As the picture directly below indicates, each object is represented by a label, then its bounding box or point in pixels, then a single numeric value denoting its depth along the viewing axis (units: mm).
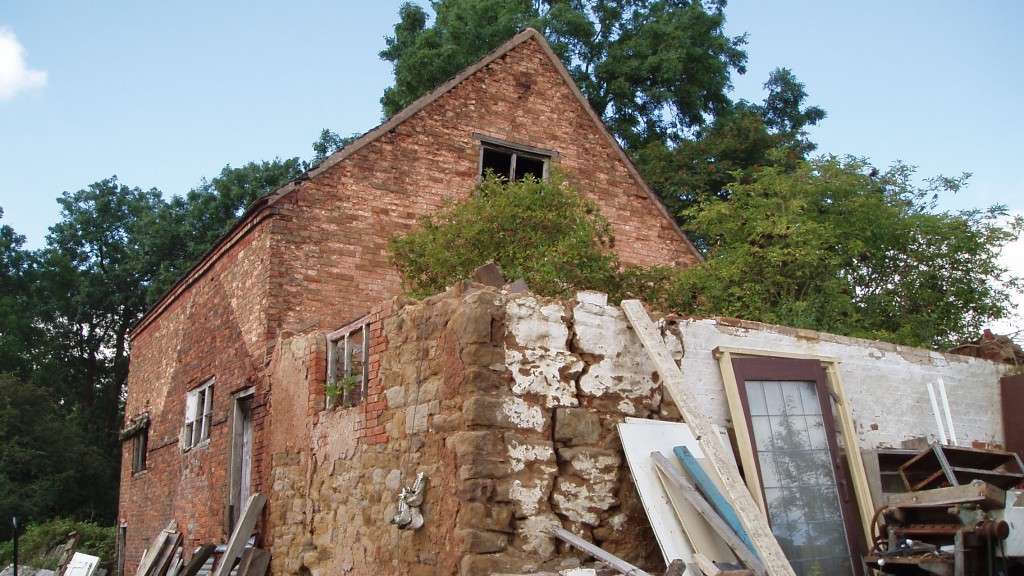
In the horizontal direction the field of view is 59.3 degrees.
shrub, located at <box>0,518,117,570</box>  19312
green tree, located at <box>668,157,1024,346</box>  10680
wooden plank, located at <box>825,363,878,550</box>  7195
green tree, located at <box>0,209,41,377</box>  30766
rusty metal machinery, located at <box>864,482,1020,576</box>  5898
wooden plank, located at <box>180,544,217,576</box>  10531
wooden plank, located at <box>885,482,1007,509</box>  5988
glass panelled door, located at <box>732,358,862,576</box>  6875
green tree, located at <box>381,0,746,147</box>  21047
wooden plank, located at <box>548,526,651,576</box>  5645
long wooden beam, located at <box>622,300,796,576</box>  5547
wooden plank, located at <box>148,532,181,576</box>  11969
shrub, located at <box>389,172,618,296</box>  9414
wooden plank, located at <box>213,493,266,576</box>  9148
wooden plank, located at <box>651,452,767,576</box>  5590
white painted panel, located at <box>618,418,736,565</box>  5949
